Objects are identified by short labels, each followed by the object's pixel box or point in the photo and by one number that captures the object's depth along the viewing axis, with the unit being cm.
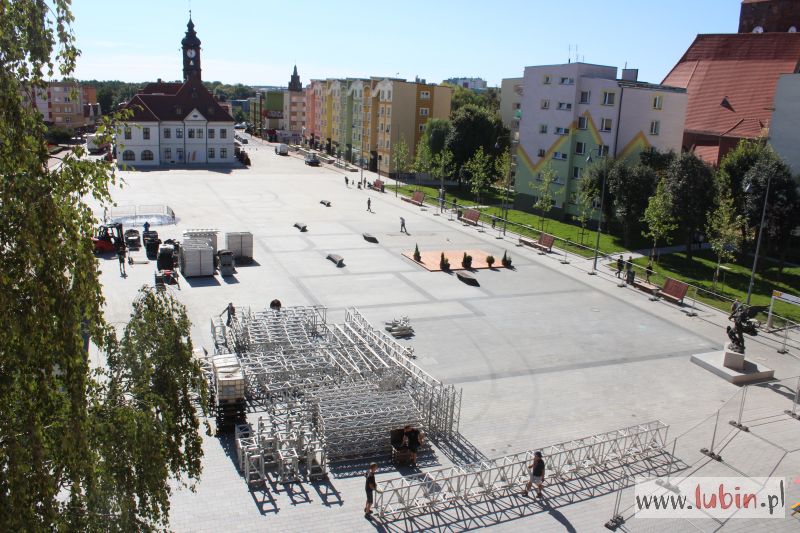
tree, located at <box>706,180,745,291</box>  3325
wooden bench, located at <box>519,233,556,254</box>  3969
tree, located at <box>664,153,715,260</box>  3700
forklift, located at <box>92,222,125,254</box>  3334
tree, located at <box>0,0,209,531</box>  574
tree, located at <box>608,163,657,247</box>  4134
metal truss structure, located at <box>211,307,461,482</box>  1559
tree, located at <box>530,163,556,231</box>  4691
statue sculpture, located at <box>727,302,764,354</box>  2202
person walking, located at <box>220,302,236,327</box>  2294
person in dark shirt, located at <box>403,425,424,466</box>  1573
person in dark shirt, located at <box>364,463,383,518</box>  1370
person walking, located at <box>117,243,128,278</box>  3038
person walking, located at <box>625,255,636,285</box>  3275
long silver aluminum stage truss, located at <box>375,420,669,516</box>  1429
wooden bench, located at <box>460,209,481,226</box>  4725
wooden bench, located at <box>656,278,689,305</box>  3000
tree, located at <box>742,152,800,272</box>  3506
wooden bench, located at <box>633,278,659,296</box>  3143
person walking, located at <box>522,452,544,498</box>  1461
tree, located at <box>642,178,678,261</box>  3612
